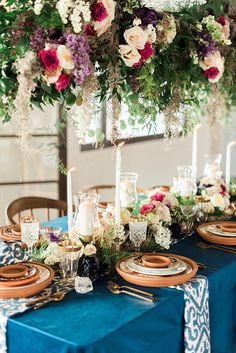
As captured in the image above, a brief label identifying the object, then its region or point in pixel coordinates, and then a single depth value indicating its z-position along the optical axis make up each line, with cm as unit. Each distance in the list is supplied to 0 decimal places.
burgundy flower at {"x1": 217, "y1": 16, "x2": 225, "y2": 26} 249
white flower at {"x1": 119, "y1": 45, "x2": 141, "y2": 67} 195
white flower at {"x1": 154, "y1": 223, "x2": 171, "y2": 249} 210
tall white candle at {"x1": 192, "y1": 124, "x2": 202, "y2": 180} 292
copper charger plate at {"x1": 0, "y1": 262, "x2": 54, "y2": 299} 164
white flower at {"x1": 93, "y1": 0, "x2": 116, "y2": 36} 183
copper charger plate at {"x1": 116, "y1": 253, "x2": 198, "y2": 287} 176
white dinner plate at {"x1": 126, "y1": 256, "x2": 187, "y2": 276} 182
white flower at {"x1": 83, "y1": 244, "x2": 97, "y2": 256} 185
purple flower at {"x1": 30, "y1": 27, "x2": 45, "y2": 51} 174
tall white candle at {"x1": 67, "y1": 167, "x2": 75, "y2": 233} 196
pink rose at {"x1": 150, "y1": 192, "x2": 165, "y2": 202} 252
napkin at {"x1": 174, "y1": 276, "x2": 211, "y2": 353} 176
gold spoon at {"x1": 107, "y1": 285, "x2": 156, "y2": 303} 167
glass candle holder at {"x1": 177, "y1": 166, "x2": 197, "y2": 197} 275
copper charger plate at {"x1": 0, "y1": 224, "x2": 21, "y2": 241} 233
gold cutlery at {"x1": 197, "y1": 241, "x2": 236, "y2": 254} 221
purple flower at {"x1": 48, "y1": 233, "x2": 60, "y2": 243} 207
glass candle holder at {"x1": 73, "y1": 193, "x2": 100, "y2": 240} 196
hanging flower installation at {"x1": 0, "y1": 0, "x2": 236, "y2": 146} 174
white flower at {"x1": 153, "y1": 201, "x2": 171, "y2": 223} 232
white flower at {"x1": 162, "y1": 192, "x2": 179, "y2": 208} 253
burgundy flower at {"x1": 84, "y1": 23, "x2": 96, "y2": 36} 183
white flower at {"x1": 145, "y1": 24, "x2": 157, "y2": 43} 202
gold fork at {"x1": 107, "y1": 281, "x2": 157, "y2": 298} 170
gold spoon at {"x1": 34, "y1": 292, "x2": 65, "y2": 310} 163
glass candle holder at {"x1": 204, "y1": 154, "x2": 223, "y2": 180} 314
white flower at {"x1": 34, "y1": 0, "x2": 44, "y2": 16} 171
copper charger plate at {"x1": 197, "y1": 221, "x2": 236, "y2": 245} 228
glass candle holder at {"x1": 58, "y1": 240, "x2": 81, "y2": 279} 178
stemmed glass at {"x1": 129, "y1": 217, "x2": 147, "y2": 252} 204
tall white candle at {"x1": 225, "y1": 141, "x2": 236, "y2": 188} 284
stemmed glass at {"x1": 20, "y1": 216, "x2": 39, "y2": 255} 199
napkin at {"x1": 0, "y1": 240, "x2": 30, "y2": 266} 195
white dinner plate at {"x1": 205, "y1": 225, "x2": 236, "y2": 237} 233
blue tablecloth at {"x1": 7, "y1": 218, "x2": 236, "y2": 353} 143
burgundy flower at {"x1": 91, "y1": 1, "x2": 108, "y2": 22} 181
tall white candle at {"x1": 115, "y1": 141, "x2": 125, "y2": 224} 201
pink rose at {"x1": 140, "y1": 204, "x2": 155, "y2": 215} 230
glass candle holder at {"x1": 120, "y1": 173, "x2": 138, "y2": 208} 245
